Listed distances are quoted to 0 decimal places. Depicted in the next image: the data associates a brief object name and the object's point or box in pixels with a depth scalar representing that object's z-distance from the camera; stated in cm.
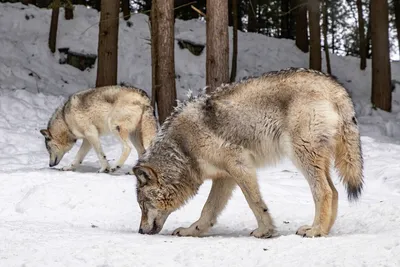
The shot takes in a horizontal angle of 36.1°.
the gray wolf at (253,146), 650
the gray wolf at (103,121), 1165
